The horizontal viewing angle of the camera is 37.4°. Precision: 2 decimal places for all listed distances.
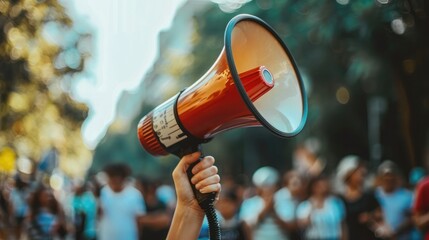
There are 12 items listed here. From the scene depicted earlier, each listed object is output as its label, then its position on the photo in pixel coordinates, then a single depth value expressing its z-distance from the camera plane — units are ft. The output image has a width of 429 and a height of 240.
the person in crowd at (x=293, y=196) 21.91
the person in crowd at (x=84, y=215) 26.89
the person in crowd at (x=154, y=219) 21.29
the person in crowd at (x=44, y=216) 21.38
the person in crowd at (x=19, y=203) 24.40
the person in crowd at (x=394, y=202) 20.95
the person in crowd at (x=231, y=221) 17.67
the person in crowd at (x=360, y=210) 19.75
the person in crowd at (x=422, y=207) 15.29
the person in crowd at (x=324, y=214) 19.98
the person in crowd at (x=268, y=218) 20.59
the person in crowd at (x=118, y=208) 20.04
